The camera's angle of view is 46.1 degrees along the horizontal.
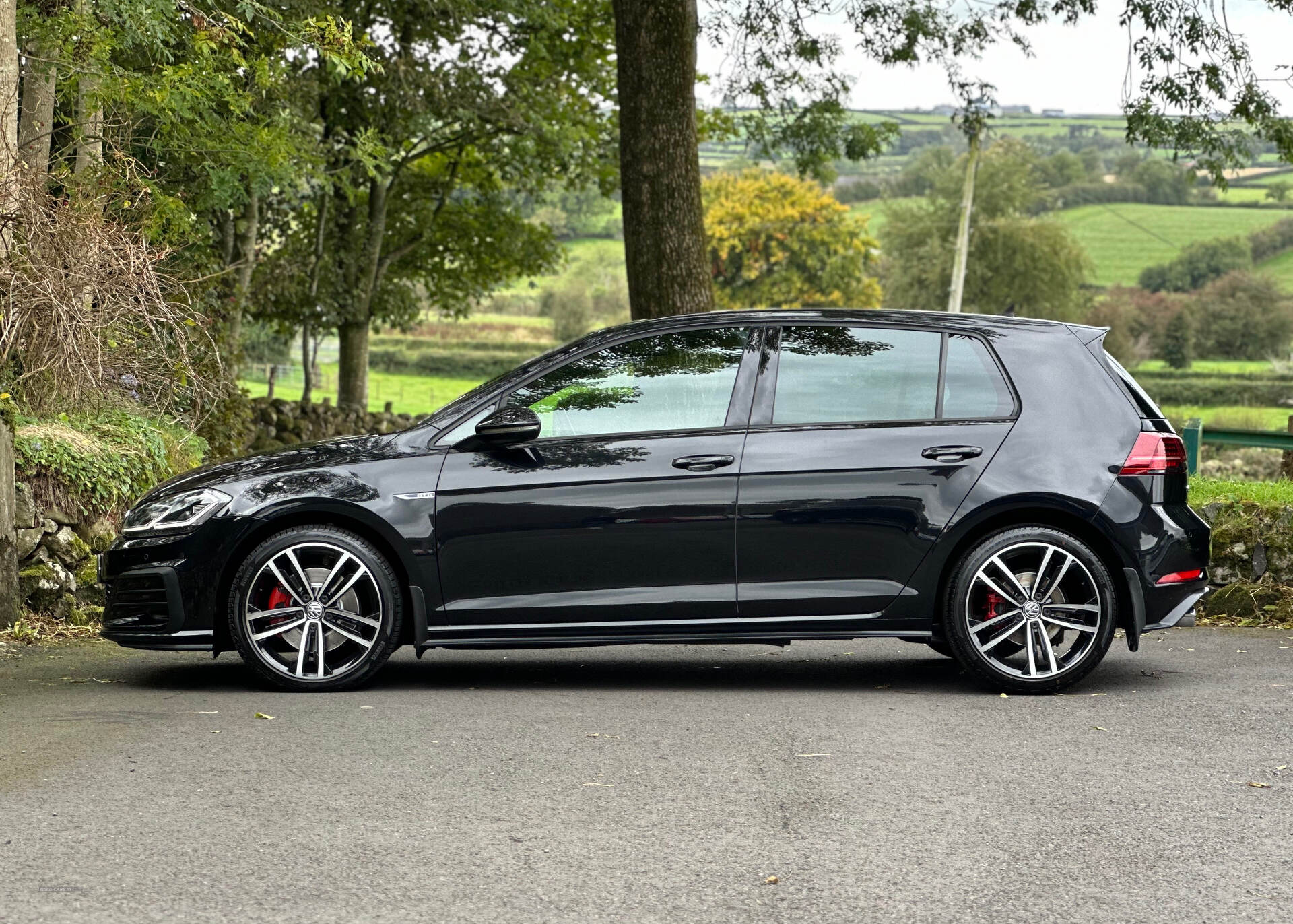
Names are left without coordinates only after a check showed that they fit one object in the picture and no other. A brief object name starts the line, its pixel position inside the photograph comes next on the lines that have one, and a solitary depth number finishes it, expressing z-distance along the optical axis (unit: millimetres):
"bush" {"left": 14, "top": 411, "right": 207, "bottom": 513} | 9516
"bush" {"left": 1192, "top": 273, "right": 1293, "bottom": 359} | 90812
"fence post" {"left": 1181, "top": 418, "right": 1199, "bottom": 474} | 15445
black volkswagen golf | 6910
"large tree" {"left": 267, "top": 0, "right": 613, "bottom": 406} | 26281
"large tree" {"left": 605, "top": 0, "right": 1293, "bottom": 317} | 12281
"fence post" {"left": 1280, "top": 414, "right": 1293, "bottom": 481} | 14195
